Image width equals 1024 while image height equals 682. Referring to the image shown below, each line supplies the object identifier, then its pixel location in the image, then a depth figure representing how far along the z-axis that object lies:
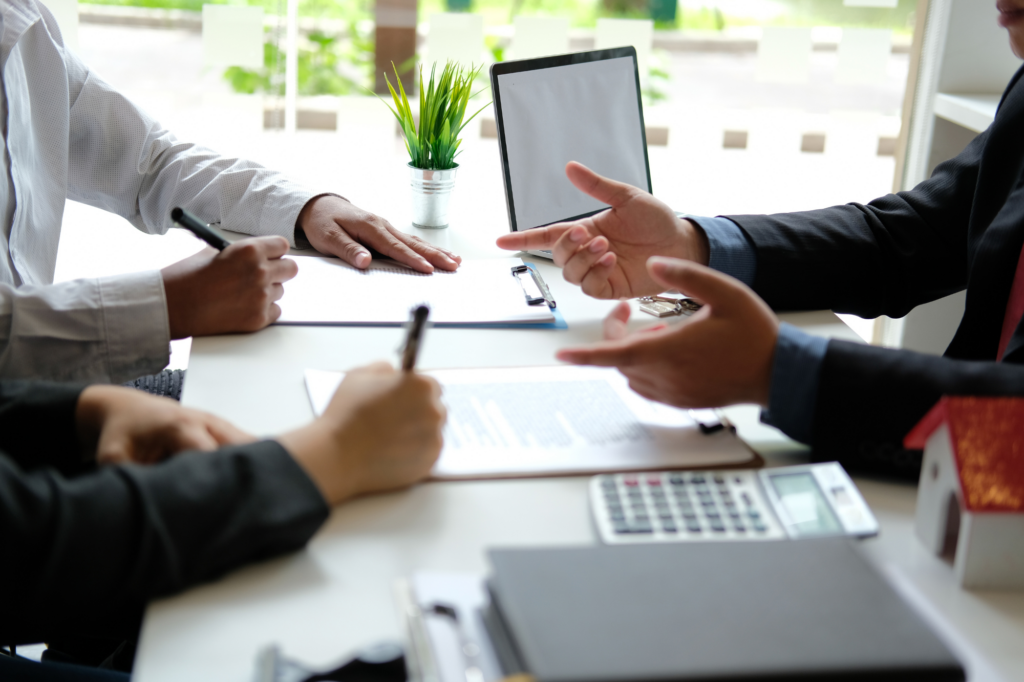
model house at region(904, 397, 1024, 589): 0.66
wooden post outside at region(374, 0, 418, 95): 2.56
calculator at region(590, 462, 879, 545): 0.68
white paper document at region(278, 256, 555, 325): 1.11
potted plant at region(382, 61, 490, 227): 1.42
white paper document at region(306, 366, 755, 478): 0.79
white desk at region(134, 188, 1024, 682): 0.57
